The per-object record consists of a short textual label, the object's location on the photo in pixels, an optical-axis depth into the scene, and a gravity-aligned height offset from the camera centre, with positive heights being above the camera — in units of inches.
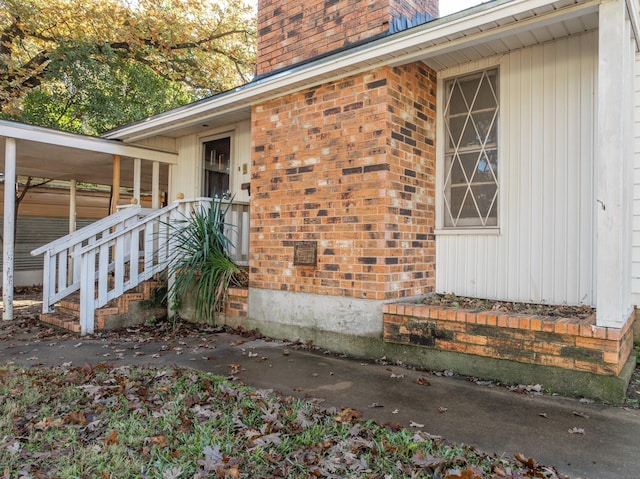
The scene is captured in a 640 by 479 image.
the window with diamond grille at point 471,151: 179.8 +42.1
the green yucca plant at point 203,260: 217.2 -6.8
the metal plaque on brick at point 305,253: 185.9 -2.1
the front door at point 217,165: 284.5 +53.0
